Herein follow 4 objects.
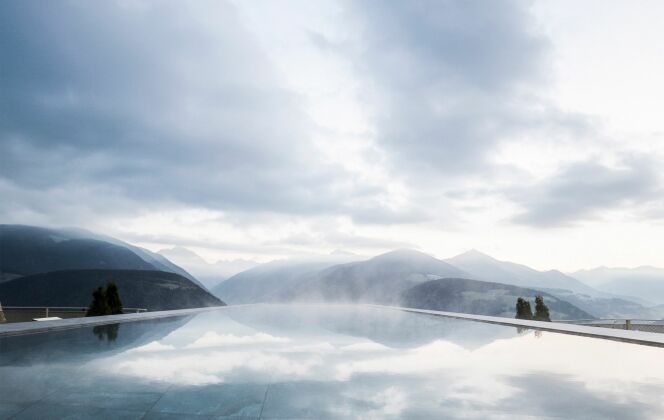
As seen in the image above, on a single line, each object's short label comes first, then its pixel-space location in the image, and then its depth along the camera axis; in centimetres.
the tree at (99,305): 2692
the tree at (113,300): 2759
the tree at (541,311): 4177
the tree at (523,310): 4119
